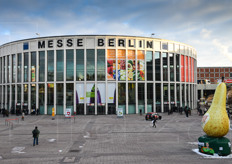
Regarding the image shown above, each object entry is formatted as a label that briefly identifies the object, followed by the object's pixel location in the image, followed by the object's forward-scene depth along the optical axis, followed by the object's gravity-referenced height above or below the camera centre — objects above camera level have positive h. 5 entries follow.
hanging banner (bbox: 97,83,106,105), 43.91 -1.26
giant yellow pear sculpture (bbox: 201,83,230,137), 13.12 -1.95
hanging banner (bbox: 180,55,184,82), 51.18 +4.74
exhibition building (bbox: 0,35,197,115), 44.03 +2.60
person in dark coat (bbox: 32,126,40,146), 16.38 -3.68
